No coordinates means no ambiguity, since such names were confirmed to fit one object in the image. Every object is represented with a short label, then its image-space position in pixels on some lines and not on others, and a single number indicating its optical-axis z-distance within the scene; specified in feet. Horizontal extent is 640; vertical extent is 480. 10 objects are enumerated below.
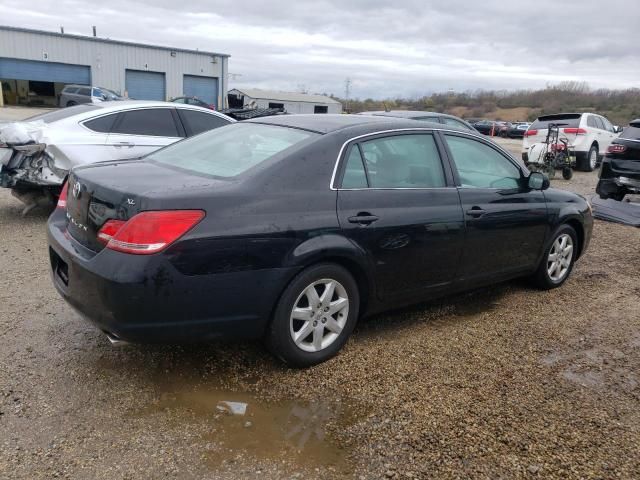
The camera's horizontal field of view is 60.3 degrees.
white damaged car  20.68
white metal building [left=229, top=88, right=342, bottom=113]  177.02
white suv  53.21
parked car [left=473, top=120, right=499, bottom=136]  137.49
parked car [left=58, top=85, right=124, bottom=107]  88.48
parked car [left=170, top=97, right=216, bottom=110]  85.71
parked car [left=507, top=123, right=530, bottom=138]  134.23
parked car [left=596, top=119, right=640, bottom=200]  29.89
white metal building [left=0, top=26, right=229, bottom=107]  122.42
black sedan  9.28
